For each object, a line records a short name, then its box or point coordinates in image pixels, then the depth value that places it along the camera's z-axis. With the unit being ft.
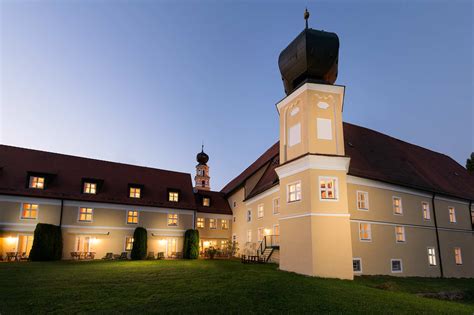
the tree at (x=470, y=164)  88.09
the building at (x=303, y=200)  58.65
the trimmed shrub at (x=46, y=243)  73.32
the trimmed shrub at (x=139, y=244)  84.61
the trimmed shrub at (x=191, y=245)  92.53
